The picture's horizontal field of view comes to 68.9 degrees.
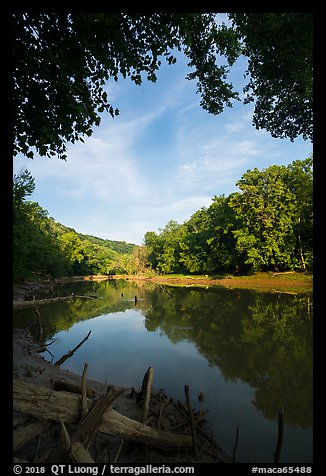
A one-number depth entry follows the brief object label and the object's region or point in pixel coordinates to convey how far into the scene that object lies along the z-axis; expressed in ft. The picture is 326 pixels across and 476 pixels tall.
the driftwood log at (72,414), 13.28
